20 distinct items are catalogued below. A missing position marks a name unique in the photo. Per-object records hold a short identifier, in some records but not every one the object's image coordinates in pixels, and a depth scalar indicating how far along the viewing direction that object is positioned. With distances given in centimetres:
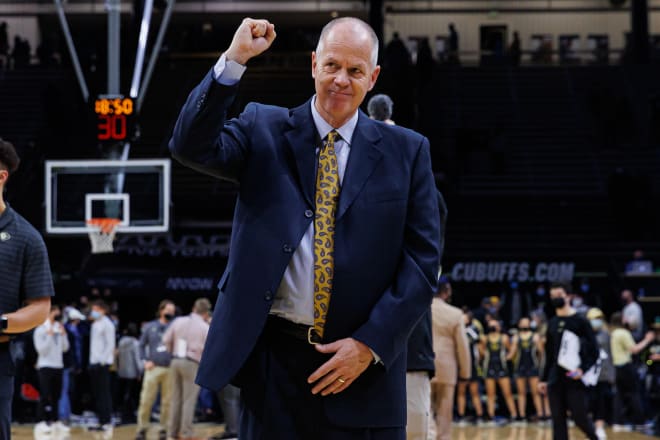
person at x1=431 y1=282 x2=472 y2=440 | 980
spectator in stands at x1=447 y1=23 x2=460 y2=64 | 3300
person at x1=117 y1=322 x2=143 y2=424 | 1747
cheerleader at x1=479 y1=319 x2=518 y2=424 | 1783
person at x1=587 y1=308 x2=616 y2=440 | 1703
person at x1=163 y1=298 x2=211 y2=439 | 1395
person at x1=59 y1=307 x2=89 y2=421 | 1684
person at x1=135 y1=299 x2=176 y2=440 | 1448
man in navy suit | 316
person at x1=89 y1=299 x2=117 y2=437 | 1609
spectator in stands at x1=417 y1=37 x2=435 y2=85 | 2786
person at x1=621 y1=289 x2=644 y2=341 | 1875
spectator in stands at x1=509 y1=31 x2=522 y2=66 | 3275
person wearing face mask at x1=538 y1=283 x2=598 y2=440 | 1098
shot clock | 1504
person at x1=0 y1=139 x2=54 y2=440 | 460
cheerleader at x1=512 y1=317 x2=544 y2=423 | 1792
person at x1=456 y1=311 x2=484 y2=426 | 1748
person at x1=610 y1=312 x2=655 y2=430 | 1700
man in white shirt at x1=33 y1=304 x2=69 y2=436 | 1583
